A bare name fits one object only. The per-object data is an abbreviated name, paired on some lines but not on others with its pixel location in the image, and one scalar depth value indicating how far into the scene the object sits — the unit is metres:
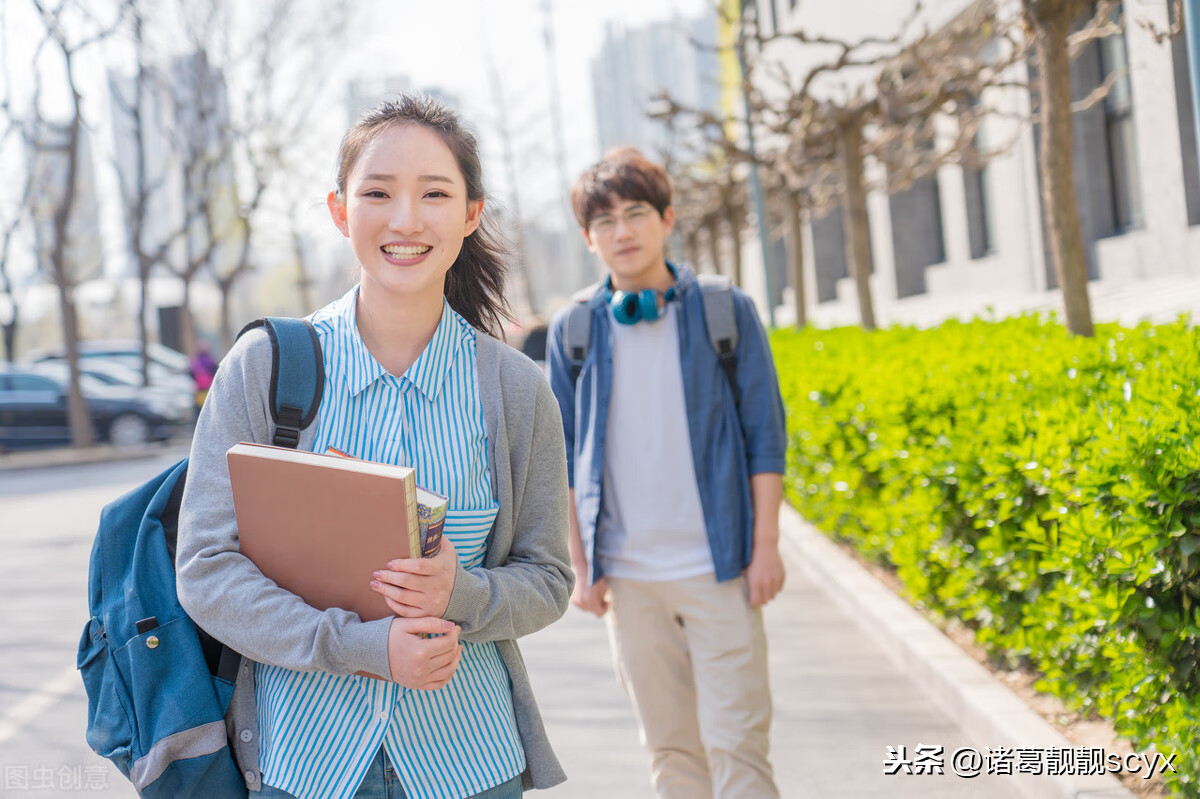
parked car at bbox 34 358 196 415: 24.57
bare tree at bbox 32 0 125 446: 21.69
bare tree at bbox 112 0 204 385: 25.92
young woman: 1.85
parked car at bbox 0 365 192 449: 24.28
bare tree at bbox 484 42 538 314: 41.75
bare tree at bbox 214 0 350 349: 27.41
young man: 3.40
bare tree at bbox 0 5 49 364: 21.91
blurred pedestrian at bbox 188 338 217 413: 23.77
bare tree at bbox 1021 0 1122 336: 6.52
